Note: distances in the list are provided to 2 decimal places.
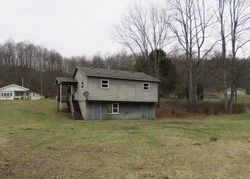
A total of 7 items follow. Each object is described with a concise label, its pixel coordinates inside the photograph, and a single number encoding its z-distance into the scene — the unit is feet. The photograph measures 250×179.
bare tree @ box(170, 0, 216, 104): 82.81
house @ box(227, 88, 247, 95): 176.64
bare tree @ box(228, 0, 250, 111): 82.39
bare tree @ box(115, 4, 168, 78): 88.55
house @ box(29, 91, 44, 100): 120.79
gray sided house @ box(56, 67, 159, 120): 60.45
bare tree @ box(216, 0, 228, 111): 82.20
